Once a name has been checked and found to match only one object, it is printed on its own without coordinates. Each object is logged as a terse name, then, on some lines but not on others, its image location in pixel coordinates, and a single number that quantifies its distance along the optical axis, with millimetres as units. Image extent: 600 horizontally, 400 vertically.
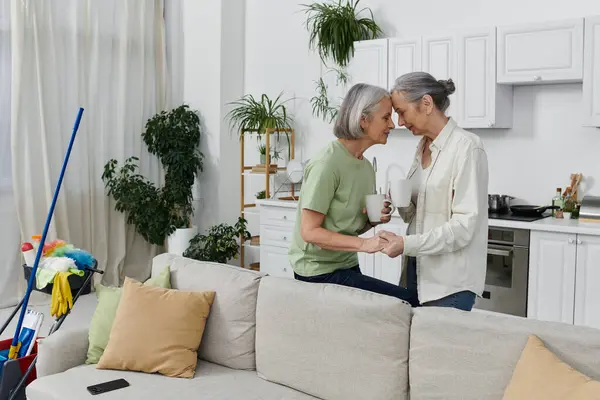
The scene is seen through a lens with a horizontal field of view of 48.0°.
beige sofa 2139
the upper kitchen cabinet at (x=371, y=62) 5105
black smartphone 2555
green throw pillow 2875
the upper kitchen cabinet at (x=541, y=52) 4234
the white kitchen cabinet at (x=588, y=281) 4051
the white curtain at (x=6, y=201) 5344
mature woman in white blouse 2348
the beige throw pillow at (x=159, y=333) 2715
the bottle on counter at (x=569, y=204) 4566
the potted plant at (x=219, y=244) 5785
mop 2918
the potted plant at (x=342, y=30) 5418
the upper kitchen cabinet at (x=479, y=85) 4578
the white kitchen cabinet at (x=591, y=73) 4152
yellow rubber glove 2953
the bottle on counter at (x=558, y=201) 4603
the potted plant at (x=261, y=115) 5879
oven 4328
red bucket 2896
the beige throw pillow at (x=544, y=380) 1828
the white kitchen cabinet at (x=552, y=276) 4148
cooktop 4406
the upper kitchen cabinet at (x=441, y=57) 4746
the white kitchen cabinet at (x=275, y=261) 5520
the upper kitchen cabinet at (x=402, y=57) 4934
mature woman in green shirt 2523
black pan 4531
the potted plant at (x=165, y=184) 5871
